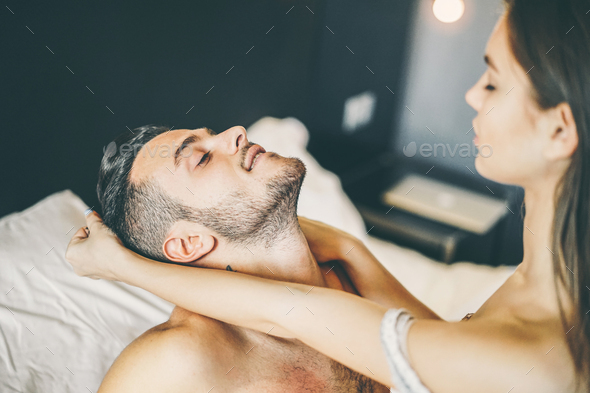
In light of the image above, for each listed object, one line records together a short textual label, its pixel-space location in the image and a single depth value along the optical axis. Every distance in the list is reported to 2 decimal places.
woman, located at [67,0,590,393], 0.61
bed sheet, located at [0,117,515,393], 0.96
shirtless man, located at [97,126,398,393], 0.87
